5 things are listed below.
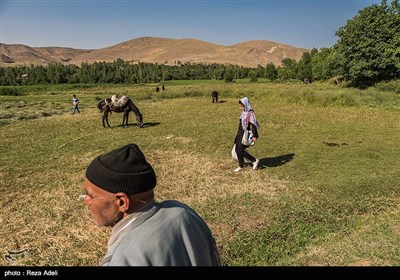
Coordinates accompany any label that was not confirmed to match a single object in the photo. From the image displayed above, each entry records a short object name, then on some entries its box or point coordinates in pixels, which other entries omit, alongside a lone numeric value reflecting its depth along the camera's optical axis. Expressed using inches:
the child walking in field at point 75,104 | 937.3
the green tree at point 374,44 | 1200.2
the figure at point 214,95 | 1105.6
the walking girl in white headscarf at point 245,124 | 330.0
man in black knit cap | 65.8
